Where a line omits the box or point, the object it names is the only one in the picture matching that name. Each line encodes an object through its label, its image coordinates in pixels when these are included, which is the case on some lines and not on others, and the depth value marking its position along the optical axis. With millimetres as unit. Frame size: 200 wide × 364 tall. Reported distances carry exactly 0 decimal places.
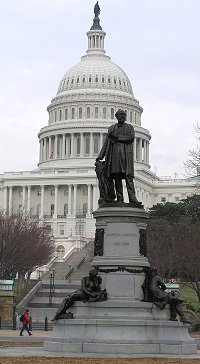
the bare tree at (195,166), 55209
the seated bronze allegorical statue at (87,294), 30656
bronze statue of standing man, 32812
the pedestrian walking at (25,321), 50369
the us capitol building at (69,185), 176750
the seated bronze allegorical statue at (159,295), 30709
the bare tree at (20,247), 86625
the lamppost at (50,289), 76500
